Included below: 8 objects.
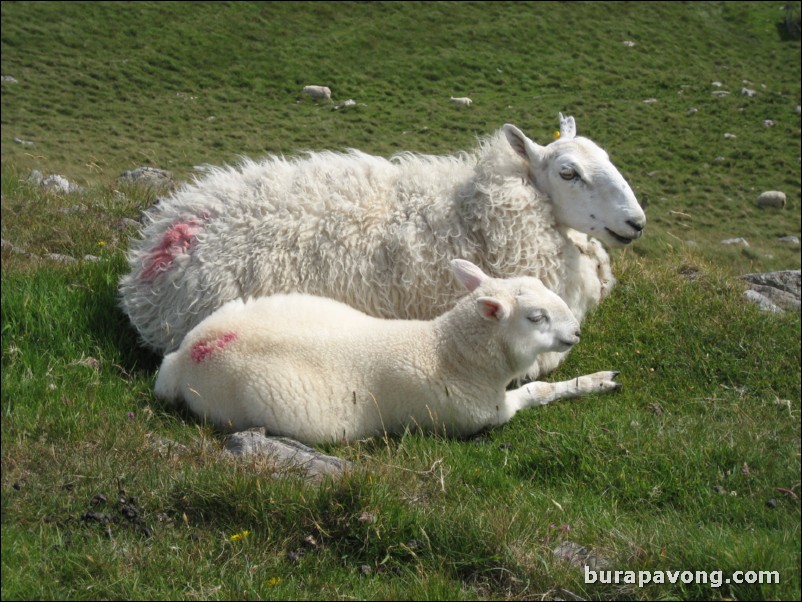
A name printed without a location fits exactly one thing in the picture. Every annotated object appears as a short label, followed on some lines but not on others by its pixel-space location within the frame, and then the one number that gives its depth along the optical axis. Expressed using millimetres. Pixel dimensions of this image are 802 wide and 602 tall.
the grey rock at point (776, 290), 7406
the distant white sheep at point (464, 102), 28078
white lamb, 5262
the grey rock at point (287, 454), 4508
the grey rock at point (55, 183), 9655
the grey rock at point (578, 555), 3869
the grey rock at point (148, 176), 10984
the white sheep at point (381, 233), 6508
